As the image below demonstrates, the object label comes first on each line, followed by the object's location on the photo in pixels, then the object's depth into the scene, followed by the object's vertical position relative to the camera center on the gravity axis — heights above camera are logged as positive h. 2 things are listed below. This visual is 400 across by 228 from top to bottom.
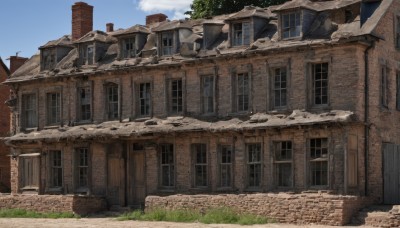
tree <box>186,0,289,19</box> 47.94 +6.83
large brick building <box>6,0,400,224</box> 29.94 +0.47
